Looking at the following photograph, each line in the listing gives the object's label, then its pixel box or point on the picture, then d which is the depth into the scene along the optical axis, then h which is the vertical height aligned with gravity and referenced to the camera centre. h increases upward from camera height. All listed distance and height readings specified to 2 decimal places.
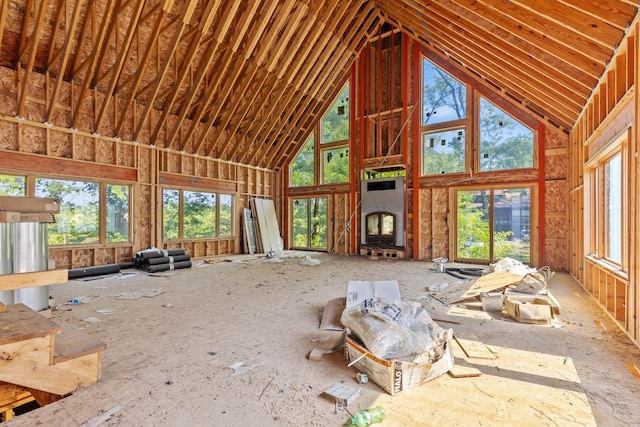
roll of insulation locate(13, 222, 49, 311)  2.91 -0.39
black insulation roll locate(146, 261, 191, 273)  7.06 -1.25
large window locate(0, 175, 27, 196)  6.14 +0.59
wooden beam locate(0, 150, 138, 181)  6.17 +1.06
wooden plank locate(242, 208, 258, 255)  10.80 -0.59
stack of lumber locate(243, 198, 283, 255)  10.86 -0.56
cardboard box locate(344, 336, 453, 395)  2.08 -1.10
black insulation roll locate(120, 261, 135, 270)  7.41 -1.23
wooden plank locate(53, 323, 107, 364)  2.03 -0.93
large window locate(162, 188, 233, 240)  8.86 +0.00
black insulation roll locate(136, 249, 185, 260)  7.34 -0.96
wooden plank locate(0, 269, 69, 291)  1.79 -0.40
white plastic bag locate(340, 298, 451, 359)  2.28 -0.93
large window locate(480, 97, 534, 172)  7.70 +1.87
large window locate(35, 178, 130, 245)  6.84 +0.07
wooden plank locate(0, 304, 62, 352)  1.73 -0.68
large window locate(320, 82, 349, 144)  10.79 +3.33
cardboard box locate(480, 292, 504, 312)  4.21 -1.25
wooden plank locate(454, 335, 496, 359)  2.72 -1.25
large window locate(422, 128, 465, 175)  8.57 +1.78
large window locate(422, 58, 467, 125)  8.59 +3.37
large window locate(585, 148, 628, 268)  3.79 +0.11
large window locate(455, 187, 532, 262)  7.75 -0.26
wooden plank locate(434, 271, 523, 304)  4.59 -1.13
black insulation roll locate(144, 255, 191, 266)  7.18 -1.10
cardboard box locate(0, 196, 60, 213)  3.01 +0.10
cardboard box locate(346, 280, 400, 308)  3.84 -1.01
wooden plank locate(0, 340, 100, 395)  1.73 -0.98
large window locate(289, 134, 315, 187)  11.58 +1.81
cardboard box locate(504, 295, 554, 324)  3.61 -1.15
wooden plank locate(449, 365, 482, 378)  2.32 -1.21
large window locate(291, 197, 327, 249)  11.34 -0.33
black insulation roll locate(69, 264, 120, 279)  6.27 -1.20
